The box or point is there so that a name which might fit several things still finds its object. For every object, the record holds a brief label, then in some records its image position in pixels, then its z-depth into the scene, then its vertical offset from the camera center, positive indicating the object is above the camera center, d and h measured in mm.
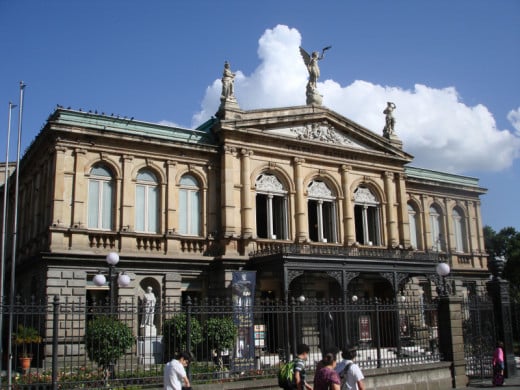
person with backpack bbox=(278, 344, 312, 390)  10555 -1073
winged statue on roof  32312 +13020
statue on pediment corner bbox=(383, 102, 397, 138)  35000 +11074
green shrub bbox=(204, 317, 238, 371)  18019 -486
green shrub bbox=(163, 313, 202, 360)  17062 -383
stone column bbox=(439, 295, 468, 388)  17938 -856
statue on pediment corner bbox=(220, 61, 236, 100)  29438 +11423
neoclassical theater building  25203 +5221
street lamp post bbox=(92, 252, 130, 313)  16844 +1205
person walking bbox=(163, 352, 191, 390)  10734 -1065
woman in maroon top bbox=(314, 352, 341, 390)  9836 -1051
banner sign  15555 +115
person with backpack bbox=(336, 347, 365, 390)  11055 -1149
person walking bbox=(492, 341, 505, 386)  18125 -1798
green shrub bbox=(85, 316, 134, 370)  14750 -544
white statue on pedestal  25431 +904
